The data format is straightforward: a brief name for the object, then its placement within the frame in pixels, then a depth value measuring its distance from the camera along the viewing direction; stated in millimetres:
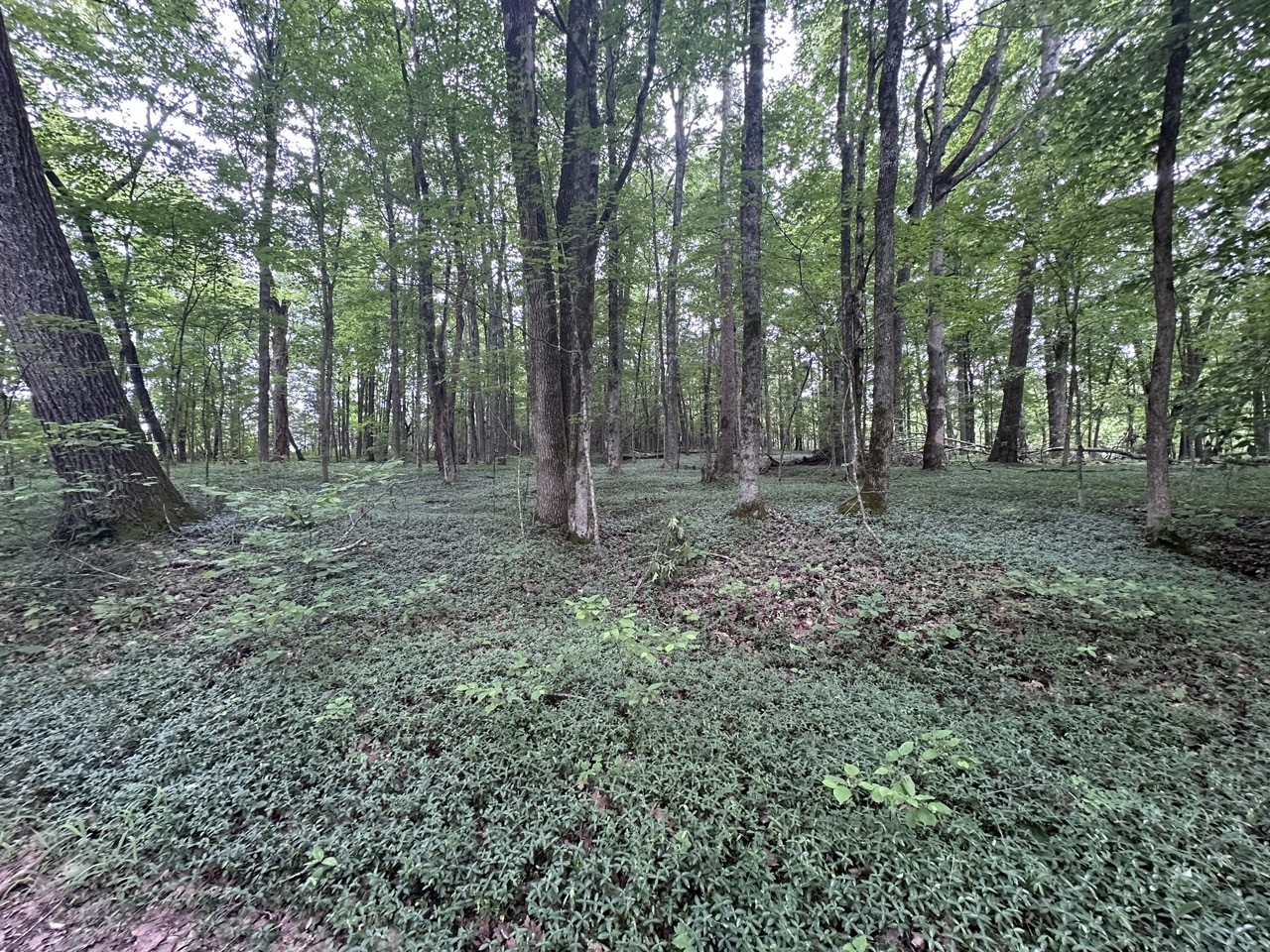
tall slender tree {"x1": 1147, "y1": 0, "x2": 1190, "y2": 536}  4410
